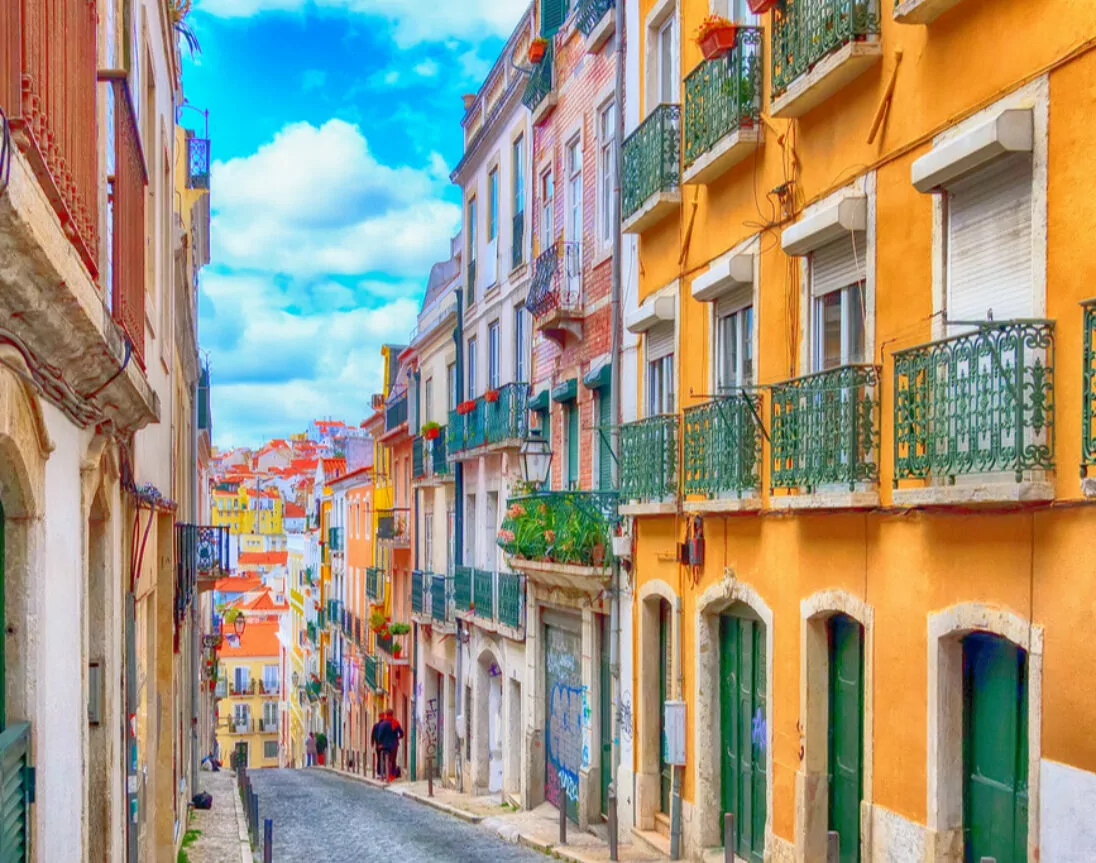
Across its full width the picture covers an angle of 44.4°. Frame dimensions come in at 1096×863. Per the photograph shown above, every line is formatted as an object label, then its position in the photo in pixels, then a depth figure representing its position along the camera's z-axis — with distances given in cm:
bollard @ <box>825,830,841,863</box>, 1031
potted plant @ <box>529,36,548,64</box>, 2088
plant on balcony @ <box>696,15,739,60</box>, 1238
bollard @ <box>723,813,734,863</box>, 1193
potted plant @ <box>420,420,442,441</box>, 2993
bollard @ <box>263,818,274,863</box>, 1402
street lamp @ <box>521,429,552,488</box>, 1834
